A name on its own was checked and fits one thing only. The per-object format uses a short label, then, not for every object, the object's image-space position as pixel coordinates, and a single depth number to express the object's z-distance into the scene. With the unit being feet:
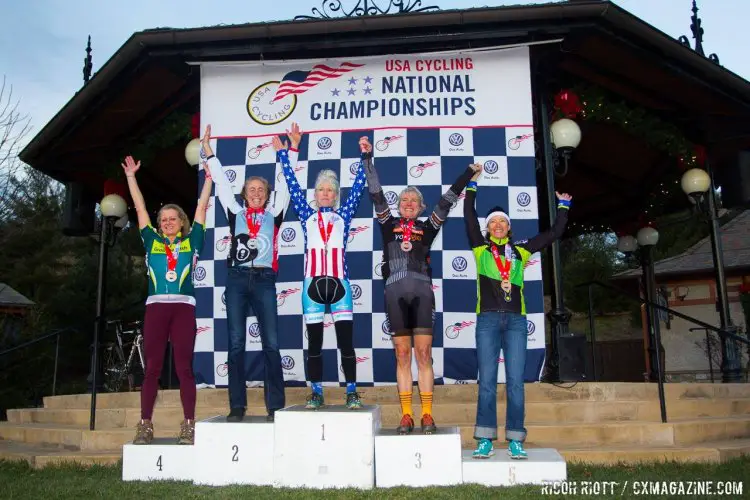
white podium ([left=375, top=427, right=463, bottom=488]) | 12.25
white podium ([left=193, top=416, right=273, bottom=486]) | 12.79
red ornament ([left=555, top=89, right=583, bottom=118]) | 21.62
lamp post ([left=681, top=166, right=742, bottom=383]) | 22.50
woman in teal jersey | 14.15
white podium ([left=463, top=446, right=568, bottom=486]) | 12.12
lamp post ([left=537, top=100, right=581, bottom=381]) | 18.99
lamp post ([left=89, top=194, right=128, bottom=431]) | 25.70
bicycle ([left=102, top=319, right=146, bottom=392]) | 35.99
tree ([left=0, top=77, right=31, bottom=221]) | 34.94
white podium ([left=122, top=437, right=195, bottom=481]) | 13.35
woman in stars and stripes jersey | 14.02
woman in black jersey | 13.58
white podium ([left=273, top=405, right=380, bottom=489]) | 12.27
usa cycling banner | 19.14
